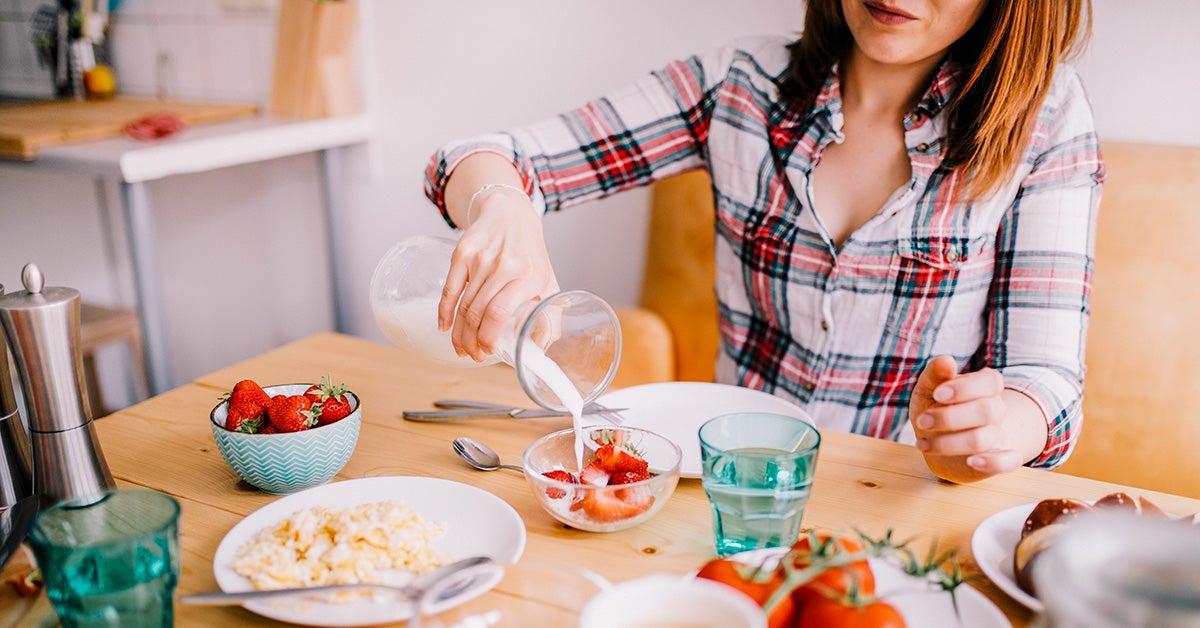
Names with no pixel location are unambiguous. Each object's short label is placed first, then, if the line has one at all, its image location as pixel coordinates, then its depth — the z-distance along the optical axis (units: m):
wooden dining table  0.74
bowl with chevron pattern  0.81
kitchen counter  1.95
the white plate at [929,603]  0.61
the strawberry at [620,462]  0.78
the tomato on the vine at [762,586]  0.56
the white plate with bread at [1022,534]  0.66
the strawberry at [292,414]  0.83
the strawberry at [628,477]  0.78
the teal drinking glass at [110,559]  0.58
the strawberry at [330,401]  0.86
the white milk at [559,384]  0.82
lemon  2.69
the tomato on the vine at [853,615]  0.52
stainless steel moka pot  0.73
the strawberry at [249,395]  0.85
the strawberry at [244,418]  0.84
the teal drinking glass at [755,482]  0.71
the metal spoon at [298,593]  0.63
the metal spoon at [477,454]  0.91
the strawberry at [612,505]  0.75
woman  1.11
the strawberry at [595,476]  0.78
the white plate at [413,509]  0.64
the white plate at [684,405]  1.02
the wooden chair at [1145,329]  1.36
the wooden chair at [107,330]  2.37
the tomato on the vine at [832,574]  0.52
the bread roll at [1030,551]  0.65
